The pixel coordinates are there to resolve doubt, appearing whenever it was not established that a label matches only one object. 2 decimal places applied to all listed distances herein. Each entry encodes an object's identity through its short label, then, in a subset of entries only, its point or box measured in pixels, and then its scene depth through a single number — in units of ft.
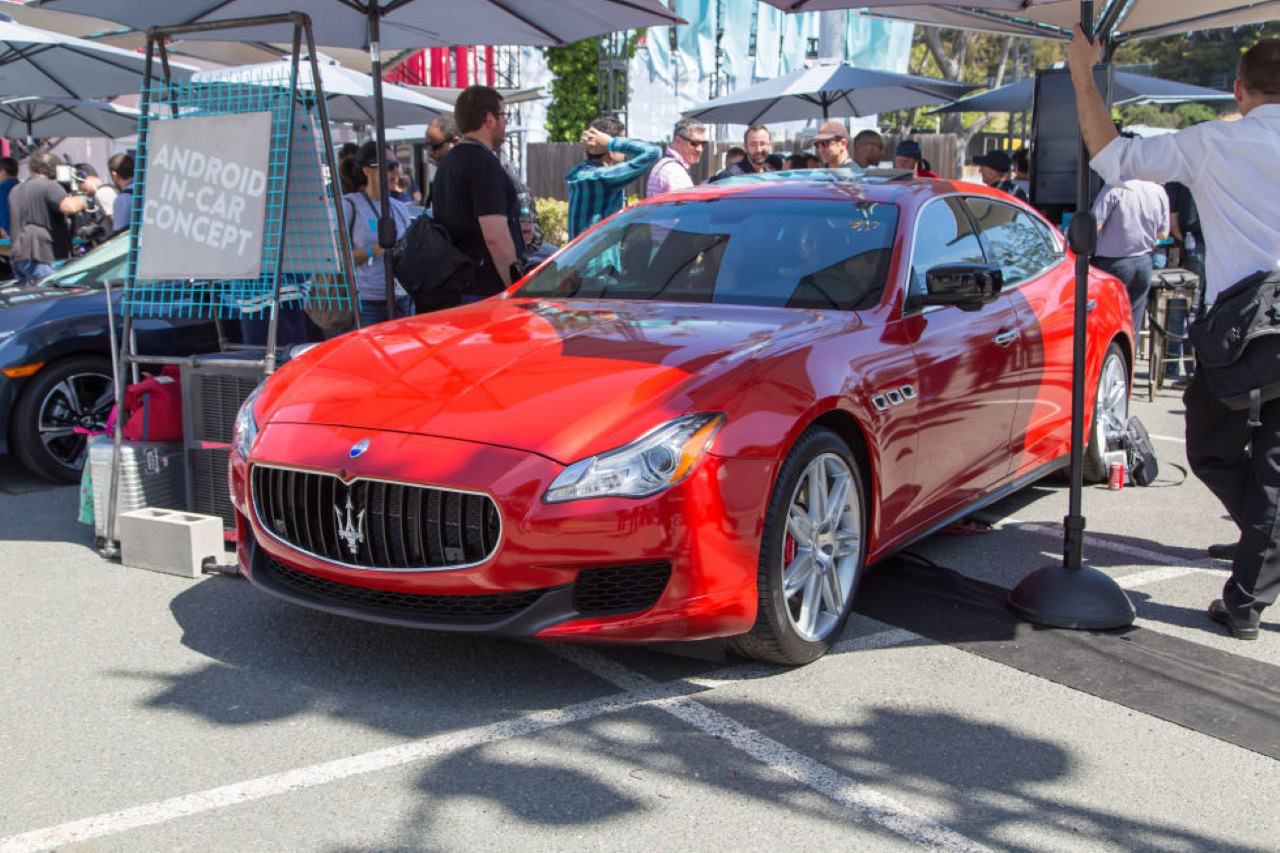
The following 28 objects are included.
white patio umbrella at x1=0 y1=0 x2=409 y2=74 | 39.34
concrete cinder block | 17.04
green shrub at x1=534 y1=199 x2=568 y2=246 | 62.34
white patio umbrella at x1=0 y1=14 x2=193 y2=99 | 37.11
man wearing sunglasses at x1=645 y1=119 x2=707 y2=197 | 29.07
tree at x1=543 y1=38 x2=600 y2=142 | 82.43
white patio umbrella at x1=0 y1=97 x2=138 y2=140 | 49.78
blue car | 22.71
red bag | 18.51
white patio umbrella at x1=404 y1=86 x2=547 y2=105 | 53.21
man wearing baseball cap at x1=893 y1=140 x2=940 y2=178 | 35.65
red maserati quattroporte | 12.09
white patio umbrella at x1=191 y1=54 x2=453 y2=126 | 37.55
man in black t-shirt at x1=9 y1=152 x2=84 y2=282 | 39.22
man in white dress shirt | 14.06
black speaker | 18.29
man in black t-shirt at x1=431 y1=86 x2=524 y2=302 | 20.67
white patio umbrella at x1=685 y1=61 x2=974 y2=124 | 44.11
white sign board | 18.02
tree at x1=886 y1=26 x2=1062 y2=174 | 107.96
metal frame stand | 17.53
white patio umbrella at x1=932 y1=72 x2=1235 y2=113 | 42.60
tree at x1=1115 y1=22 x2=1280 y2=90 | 163.02
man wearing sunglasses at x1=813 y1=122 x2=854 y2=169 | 34.50
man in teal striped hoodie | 26.05
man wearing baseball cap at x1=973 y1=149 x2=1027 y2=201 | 37.27
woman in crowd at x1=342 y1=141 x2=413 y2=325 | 23.91
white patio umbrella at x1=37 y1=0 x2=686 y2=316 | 21.29
